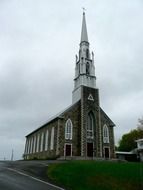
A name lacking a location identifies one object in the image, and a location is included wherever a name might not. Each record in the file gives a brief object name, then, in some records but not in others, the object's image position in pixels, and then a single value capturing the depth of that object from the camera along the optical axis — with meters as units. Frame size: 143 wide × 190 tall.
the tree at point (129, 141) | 62.51
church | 35.16
